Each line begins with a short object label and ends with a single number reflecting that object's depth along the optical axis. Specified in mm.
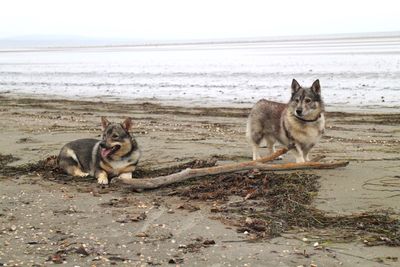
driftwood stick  6852
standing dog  8025
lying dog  7676
